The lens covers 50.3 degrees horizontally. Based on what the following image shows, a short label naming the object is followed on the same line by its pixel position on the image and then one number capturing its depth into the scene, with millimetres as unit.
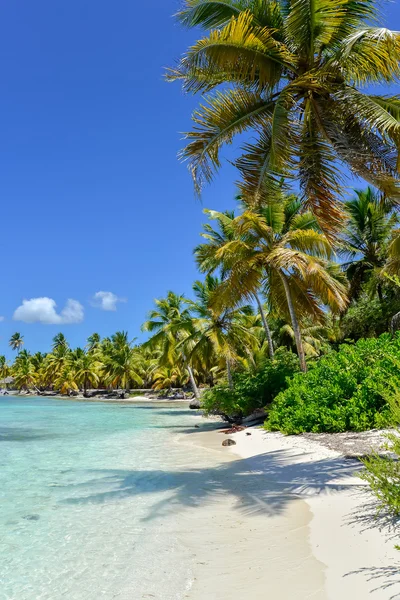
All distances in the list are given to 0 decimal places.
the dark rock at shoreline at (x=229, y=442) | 12155
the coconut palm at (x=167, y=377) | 51656
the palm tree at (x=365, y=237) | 22234
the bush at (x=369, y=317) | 20781
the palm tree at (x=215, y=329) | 23719
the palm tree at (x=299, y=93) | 7293
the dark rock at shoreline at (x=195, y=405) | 33219
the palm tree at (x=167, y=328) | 33875
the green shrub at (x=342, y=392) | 9422
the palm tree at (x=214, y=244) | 20562
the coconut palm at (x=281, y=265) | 14438
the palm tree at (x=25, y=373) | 83562
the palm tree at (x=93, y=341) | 76856
